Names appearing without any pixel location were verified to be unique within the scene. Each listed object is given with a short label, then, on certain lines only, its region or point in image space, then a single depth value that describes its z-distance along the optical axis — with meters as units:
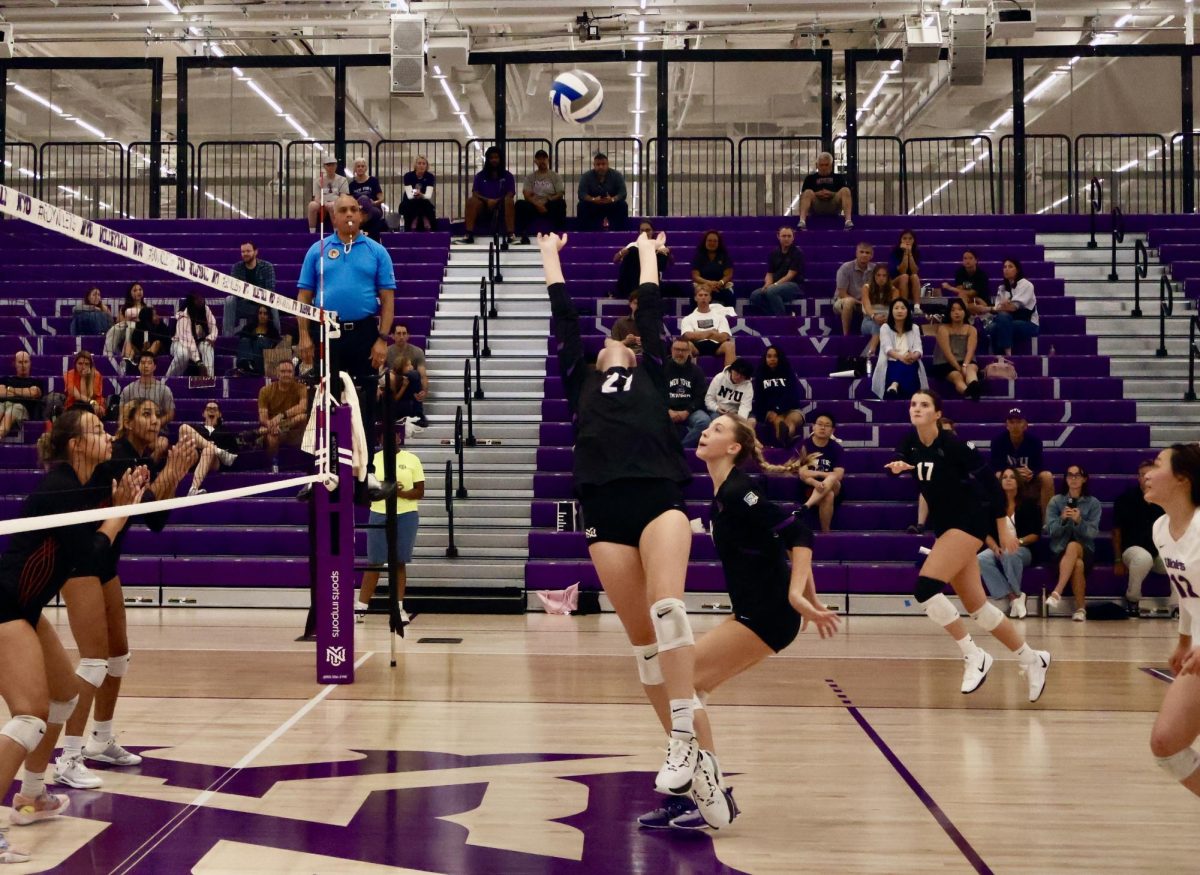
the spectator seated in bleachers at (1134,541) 11.45
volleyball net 4.30
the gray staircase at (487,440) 11.93
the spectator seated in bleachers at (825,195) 17.31
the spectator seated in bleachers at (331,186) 15.73
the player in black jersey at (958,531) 7.32
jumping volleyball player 4.35
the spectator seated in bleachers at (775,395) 12.80
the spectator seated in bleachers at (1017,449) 12.23
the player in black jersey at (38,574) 4.09
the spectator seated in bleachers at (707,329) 14.12
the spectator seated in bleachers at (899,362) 13.56
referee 7.81
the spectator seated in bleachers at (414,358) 13.62
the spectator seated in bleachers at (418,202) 17.92
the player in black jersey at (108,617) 4.77
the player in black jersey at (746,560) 4.82
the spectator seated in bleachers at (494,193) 17.53
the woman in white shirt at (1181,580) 4.00
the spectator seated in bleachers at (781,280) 15.46
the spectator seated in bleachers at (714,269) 15.20
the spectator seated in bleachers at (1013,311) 14.67
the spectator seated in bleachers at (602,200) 17.47
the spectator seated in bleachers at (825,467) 12.13
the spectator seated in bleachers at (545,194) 17.31
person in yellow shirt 10.41
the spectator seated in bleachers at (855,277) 15.20
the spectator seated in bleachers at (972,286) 14.91
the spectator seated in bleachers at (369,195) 15.41
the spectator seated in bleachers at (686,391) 12.75
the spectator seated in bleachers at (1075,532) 11.42
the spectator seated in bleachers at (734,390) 12.91
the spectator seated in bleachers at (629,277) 15.50
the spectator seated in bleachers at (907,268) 14.86
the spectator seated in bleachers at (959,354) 13.71
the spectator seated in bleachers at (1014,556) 11.42
